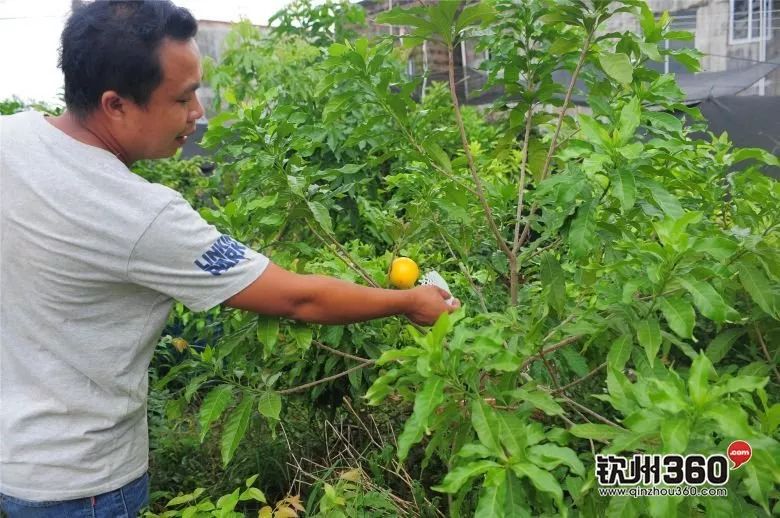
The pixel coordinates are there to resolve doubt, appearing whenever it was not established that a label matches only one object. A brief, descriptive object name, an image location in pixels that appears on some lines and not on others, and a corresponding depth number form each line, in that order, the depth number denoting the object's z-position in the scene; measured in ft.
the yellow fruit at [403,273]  7.55
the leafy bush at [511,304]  4.62
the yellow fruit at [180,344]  11.31
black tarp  23.76
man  5.24
